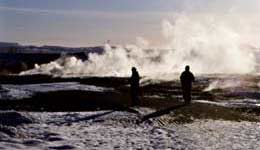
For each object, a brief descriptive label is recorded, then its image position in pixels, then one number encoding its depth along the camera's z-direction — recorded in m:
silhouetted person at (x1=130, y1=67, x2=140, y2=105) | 25.97
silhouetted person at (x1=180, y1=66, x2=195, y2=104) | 26.22
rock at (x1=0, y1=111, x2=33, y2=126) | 18.66
